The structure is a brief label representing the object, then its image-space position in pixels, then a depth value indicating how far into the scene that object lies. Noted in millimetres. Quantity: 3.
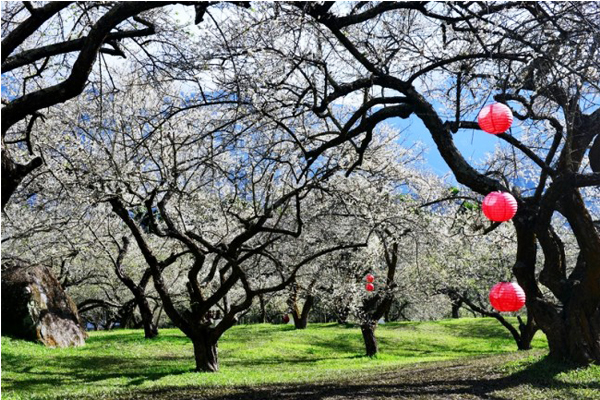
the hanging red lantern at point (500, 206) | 8391
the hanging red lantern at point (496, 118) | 8406
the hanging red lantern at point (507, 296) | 8809
